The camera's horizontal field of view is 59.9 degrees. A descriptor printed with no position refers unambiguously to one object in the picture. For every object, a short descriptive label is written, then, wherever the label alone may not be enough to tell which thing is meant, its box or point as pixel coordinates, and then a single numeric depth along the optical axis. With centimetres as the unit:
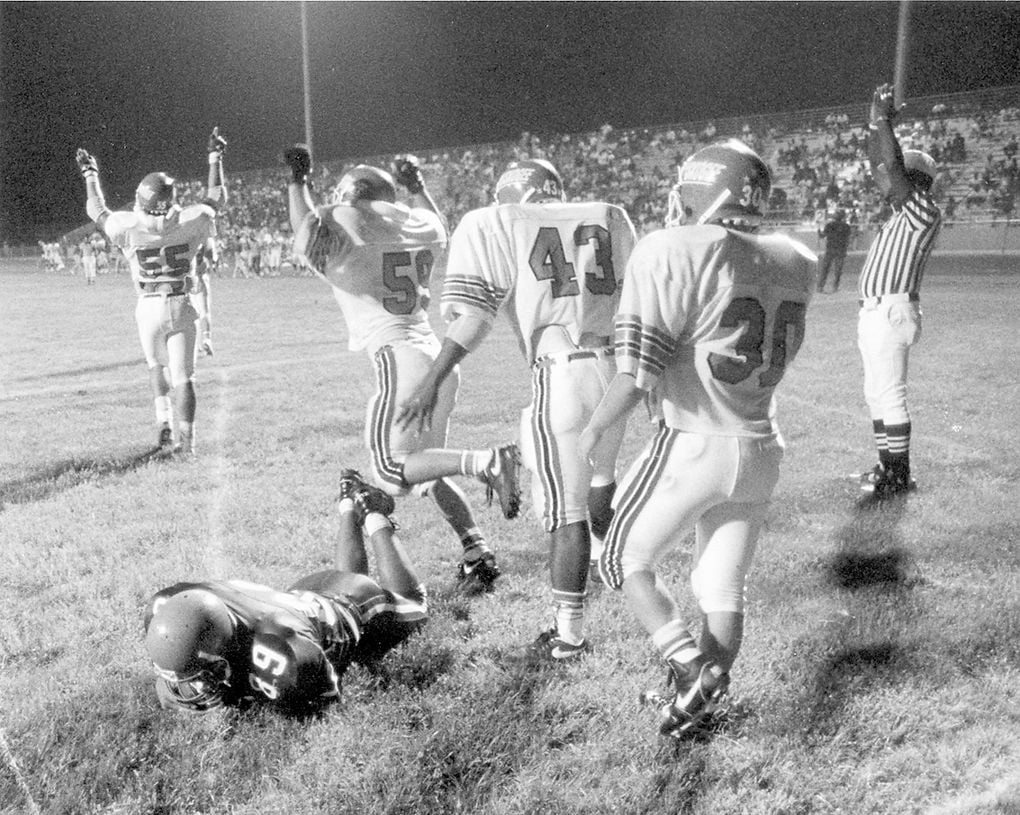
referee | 563
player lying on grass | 265
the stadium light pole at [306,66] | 2653
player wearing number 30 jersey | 286
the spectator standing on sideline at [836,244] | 1948
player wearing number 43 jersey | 363
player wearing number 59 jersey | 422
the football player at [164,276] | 718
